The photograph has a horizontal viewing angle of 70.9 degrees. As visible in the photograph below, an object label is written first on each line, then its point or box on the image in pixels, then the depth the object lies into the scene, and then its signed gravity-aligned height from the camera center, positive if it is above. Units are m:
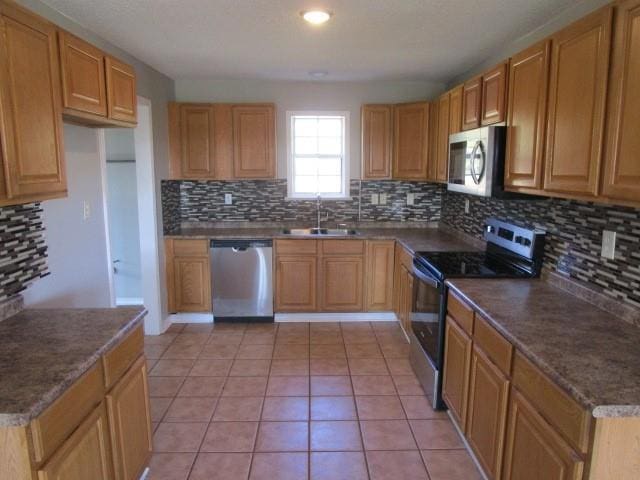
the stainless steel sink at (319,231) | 4.43 -0.56
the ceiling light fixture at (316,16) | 2.46 +0.88
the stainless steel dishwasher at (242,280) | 4.24 -0.99
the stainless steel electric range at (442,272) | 2.65 -0.58
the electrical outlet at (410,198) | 4.78 -0.24
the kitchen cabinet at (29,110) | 1.55 +0.24
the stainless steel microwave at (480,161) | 2.58 +0.09
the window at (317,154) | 4.68 +0.22
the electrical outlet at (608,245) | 2.06 -0.32
